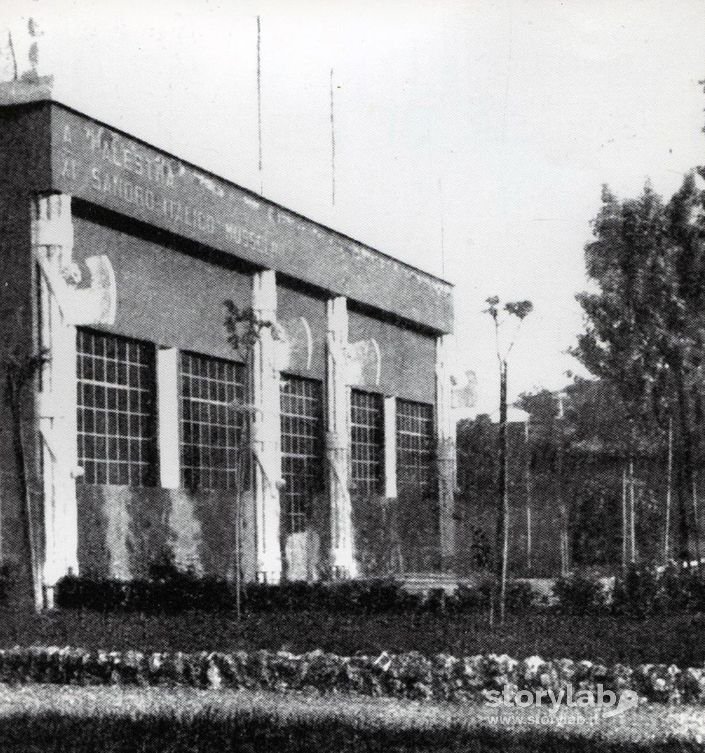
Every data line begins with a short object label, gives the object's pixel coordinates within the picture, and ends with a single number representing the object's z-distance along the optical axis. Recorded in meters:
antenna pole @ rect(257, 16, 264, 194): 23.91
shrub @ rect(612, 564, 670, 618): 18.28
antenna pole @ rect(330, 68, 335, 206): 27.27
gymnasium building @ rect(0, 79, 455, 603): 20.81
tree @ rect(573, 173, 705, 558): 32.38
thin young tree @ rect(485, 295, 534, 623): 17.39
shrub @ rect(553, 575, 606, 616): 18.30
